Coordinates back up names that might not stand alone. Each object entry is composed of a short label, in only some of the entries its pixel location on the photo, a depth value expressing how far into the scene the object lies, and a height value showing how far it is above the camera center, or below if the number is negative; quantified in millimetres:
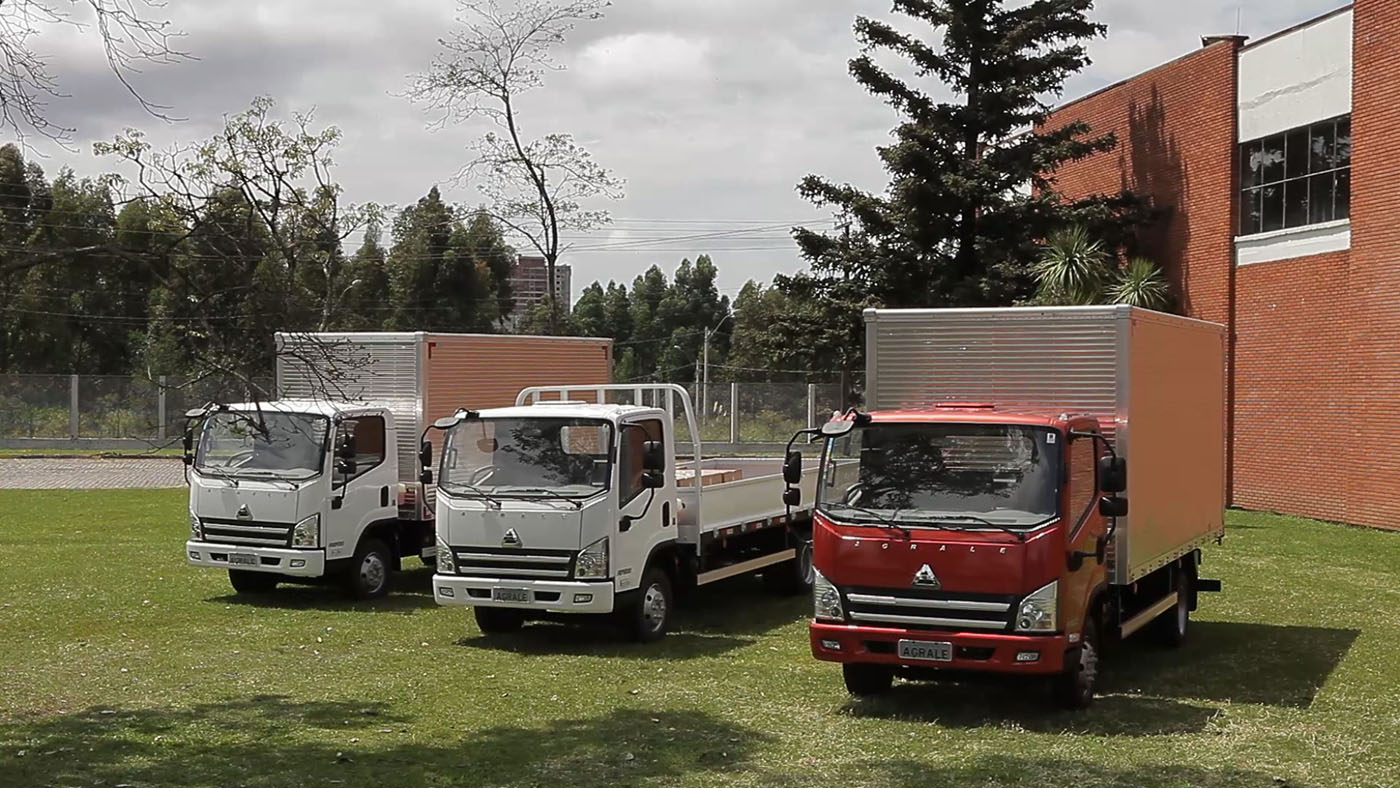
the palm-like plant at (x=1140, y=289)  27516 +1384
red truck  9875 -963
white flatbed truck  13141 -1437
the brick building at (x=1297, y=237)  25062 +2361
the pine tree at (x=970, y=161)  33562 +4559
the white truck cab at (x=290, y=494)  15766 -1487
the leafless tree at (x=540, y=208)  35409 +3629
